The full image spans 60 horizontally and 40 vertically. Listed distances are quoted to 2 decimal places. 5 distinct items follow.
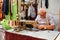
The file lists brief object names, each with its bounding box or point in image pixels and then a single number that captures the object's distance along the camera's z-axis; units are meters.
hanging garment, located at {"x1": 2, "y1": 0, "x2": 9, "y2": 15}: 5.96
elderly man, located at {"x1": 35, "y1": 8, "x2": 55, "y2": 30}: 3.85
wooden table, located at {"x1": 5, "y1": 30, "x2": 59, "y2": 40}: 2.51
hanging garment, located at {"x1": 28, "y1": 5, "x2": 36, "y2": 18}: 4.40
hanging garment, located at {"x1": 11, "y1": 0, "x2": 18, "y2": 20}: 5.15
